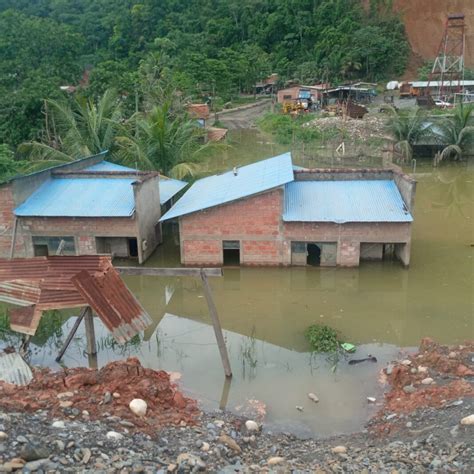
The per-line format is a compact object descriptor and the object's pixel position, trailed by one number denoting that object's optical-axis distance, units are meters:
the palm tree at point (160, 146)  20.59
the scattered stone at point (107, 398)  8.41
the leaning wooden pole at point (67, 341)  10.86
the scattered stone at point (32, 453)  5.94
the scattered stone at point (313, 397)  9.73
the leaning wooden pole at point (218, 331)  9.94
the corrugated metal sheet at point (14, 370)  9.33
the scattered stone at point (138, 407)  8.33
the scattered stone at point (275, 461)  7.12
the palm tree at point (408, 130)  29.73
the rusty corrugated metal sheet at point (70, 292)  9.48
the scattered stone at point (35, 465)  5.73
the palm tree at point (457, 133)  29.23
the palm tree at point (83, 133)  21.48
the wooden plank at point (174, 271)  9.76
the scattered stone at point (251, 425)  8.53
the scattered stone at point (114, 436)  7.05
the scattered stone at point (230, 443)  7.53
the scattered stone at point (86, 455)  6.25
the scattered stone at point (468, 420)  7.32
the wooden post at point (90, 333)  10.42
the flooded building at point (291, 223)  14.97
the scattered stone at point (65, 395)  8.47
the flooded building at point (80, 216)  15.67
